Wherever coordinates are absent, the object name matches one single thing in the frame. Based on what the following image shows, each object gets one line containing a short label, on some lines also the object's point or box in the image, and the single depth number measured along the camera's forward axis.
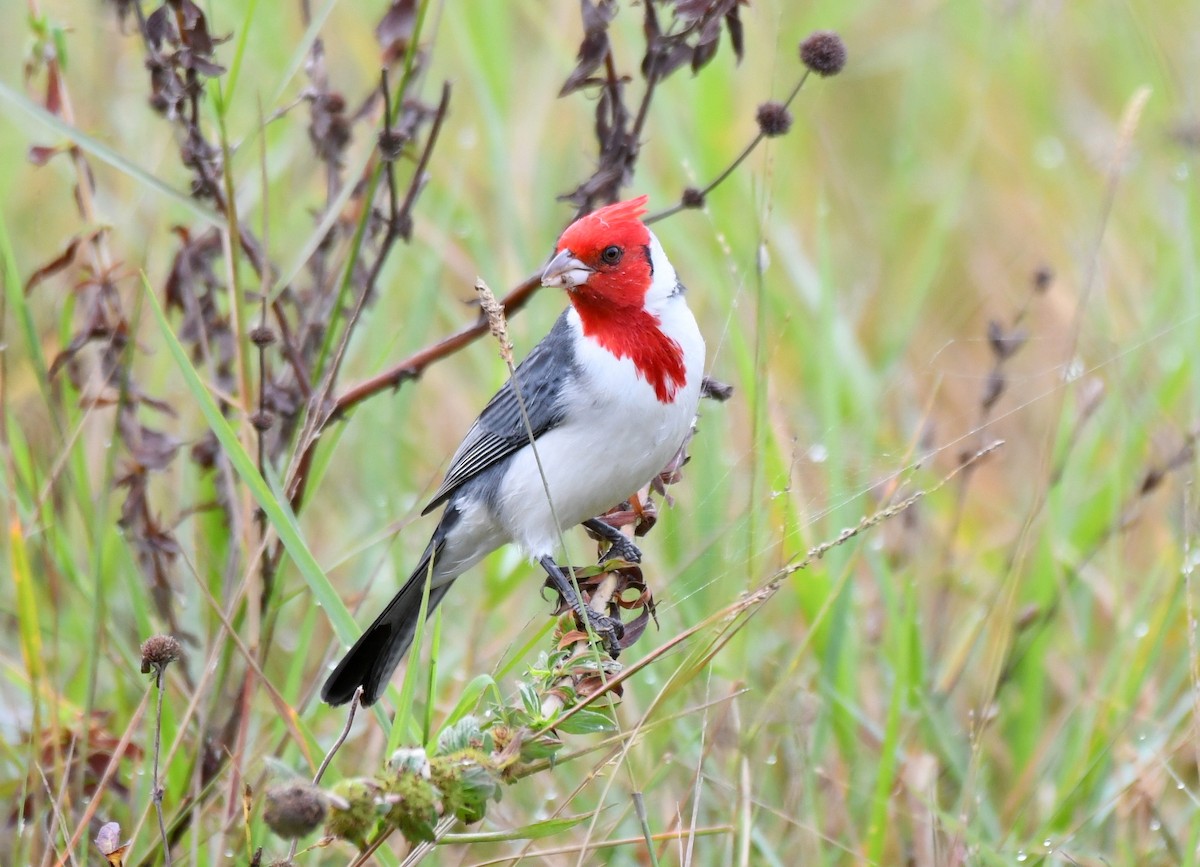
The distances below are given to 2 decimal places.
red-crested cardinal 6.33
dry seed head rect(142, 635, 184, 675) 4.25
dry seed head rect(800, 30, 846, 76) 5.83
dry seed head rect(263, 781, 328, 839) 3.28
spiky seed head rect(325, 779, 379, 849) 3.67
